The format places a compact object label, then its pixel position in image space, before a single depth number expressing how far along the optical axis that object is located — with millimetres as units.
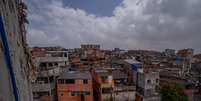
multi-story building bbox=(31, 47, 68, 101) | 12105
